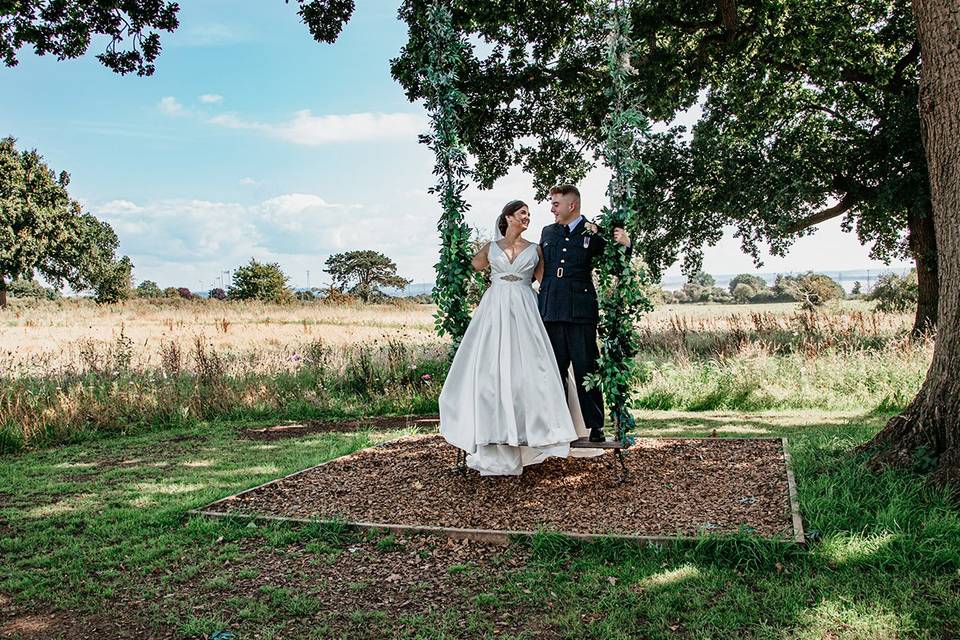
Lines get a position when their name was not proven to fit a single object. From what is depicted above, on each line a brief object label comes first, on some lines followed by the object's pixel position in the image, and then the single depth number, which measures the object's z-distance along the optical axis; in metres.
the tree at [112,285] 52.35
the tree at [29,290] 52.59
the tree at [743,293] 48.44
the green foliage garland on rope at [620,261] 6.05
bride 6.00
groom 6.35
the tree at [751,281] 49.59
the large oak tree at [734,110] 12.77
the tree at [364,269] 72.06
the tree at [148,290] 58.36
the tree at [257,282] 46.22
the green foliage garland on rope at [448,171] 6.75
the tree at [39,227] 38.69
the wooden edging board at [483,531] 4.61
